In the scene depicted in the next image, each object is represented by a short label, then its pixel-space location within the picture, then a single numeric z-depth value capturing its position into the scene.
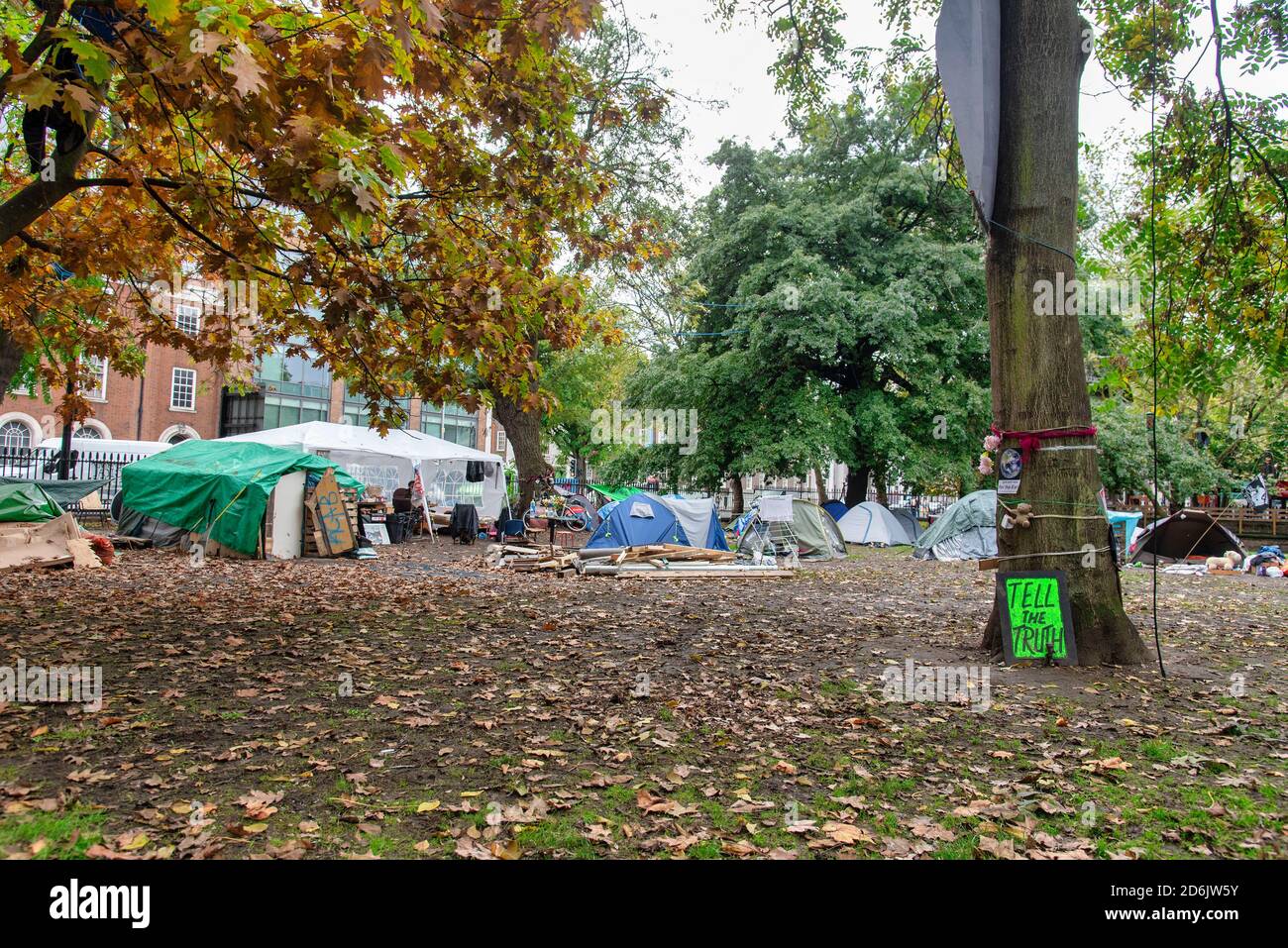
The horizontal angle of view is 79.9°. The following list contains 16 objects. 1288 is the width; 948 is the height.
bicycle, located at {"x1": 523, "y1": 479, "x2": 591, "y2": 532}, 20.38
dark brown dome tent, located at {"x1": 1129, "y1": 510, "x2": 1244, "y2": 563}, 18.17
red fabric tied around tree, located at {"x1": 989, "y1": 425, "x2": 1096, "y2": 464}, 6.04
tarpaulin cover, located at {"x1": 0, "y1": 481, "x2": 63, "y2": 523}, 12.12
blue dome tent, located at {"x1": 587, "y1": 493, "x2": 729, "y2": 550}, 16.09
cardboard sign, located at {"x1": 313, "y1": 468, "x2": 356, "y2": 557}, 15.53
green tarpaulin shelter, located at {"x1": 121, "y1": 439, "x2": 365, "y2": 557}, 14.64
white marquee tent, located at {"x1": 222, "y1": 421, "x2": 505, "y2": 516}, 20.22
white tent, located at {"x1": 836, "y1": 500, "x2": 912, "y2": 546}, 23.23
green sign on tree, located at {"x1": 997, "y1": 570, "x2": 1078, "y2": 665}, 5.97
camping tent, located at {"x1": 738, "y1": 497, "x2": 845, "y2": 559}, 18.22
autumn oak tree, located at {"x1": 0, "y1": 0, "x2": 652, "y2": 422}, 4.34
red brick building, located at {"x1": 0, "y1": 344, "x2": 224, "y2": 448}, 32.41
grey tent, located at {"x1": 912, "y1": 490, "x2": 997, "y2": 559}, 19.22
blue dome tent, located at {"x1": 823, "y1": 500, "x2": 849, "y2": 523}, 24.27
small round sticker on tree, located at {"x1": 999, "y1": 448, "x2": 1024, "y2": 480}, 6.15
